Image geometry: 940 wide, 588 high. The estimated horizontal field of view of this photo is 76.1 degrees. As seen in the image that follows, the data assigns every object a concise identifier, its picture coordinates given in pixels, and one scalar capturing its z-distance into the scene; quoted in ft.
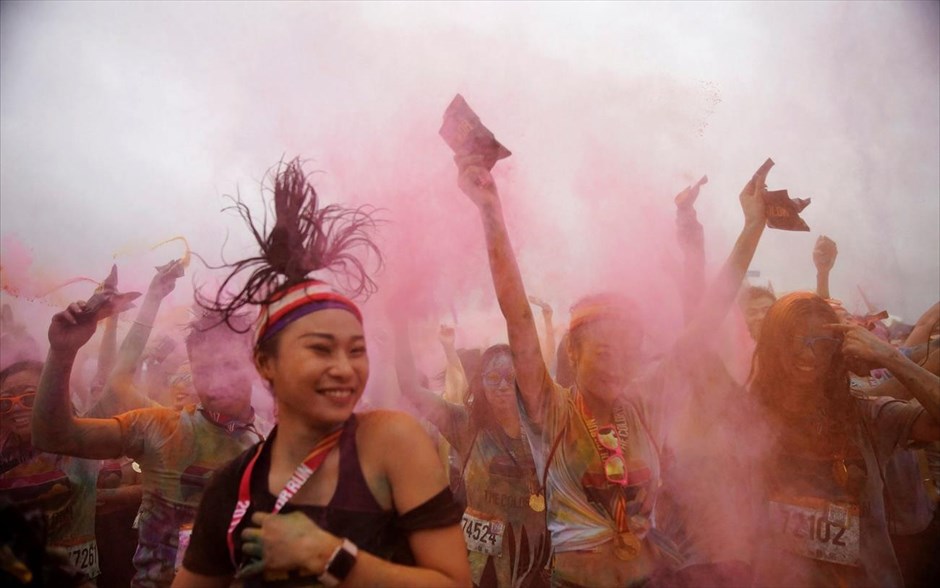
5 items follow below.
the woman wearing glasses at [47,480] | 13.47
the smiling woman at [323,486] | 5.89
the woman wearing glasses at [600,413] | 10.43
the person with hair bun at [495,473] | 14.75
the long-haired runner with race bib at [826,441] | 11.37
